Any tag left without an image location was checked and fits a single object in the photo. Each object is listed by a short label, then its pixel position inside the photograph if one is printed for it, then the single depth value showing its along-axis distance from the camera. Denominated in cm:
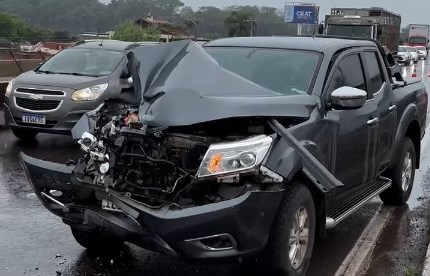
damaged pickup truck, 380
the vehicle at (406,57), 4360
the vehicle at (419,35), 7481
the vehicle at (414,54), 5115
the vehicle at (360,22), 3269
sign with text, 7619
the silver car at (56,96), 923
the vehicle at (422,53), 5997
